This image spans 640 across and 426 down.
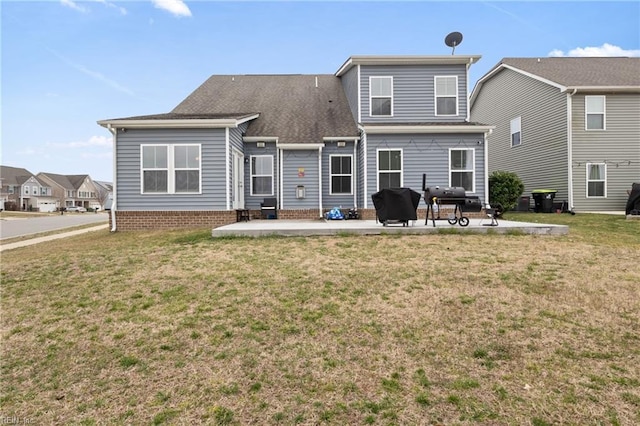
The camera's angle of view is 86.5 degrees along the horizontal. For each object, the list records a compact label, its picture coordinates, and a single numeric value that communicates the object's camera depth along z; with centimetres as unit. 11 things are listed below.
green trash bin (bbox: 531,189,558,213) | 1593
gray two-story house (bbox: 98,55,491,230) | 1158
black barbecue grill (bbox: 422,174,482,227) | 928
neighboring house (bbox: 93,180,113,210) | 8404
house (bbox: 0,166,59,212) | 6116
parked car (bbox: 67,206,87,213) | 6586
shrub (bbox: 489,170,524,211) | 1389
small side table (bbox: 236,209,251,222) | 1238
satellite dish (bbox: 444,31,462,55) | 1494
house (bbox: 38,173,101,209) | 7075
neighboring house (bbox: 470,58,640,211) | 1562
